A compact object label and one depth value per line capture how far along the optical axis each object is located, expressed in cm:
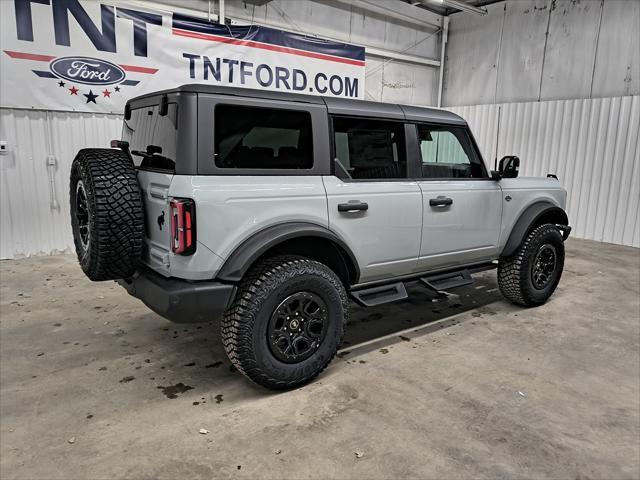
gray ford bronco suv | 235
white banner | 550
